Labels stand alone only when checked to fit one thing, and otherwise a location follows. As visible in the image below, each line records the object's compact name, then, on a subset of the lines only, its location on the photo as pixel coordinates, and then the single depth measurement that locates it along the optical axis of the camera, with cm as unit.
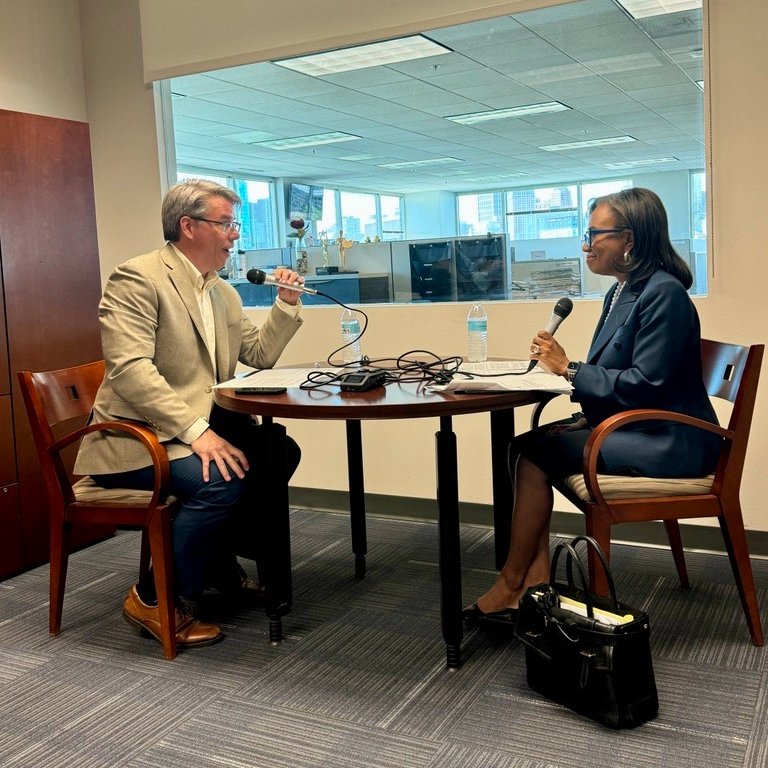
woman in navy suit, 223
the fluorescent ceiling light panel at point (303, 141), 668
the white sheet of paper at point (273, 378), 247
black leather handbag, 190
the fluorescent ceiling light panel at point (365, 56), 380
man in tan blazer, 243
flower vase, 452
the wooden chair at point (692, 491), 219
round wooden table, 207
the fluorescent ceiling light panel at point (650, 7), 373
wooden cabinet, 321
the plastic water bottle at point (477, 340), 290
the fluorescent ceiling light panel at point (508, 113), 694
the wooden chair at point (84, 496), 239
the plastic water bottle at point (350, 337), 323
